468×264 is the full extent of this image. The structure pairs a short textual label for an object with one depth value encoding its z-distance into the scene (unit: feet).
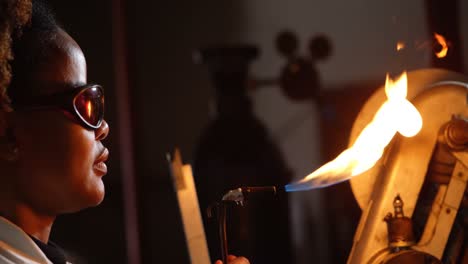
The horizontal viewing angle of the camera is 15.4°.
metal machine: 7.85
